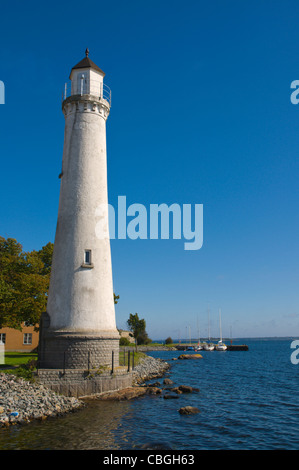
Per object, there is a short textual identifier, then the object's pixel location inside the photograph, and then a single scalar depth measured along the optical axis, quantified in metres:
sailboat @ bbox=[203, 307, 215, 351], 117.50
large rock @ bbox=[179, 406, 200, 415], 22.64
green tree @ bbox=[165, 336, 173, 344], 139.05
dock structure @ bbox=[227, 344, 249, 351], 121.19
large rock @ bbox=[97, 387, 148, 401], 23.98
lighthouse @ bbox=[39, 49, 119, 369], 24.84
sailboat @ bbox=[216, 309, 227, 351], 115.33
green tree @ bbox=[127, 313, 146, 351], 74.62
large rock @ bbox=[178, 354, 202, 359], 80.73
